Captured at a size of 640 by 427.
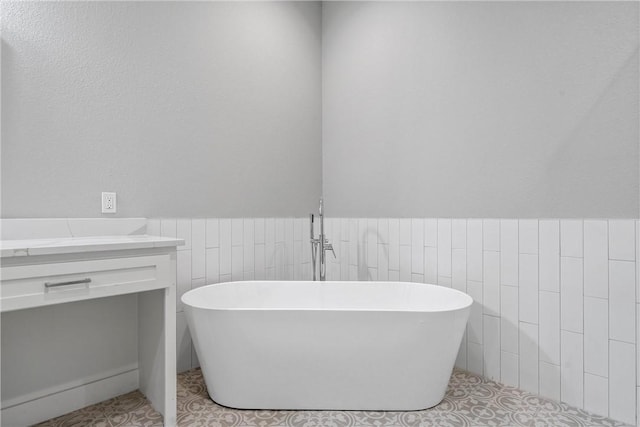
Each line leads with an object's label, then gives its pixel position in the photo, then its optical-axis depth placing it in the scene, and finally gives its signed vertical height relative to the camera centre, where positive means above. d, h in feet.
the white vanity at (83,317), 4.11 -1.63
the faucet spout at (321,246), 7.95 -0.77
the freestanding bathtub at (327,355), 5.17 -2.12
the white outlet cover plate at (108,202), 5.94 +0.16
